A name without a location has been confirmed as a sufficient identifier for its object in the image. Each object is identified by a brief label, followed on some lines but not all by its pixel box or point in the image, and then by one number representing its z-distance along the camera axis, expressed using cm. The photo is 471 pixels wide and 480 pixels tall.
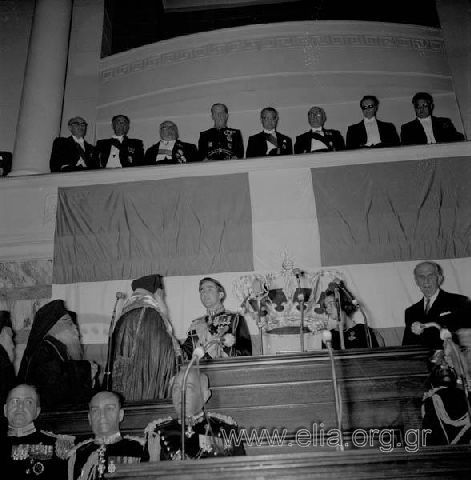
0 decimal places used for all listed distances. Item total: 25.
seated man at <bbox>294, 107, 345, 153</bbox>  615
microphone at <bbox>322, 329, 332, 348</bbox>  246
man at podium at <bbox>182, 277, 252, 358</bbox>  407
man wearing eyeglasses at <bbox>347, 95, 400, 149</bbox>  616
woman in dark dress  425
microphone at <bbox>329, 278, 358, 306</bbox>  417
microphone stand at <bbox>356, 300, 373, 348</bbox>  391
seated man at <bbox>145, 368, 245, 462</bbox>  282
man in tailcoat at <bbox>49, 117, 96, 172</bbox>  621
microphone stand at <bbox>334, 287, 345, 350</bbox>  391
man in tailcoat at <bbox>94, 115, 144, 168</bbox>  636
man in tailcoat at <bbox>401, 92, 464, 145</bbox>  601
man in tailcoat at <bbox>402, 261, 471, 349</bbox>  417
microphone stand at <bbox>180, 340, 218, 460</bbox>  224
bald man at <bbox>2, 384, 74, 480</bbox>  317
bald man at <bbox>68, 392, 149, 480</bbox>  303
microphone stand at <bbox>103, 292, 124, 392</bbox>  384
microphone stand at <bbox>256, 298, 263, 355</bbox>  404
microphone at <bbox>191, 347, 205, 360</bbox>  237
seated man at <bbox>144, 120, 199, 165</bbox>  617
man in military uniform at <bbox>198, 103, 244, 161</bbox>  622
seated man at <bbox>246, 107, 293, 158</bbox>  622
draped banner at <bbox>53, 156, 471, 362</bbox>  542
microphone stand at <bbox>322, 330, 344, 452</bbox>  232
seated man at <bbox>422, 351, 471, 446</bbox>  307
